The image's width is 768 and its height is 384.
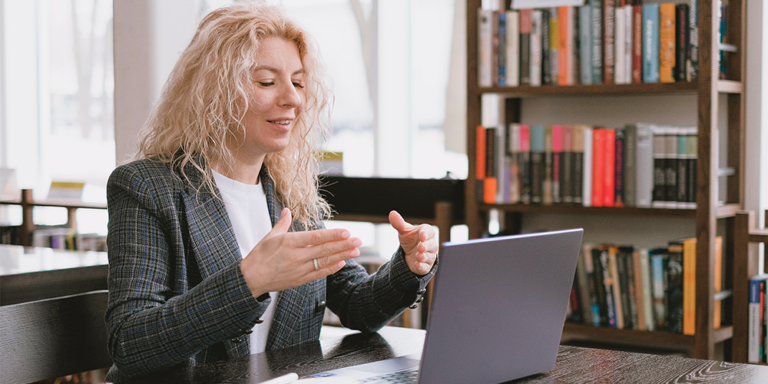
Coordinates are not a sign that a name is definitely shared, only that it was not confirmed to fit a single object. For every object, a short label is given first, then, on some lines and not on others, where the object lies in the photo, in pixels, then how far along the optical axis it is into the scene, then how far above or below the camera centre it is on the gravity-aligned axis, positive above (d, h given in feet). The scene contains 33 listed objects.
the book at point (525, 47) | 8.64 +1.21
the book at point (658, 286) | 8.16 -1.39
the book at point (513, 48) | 8.72 +1.20
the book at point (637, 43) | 8.03 +1.15
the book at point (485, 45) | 8.86 +1.26
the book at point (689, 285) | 7.96 -1.35
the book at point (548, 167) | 8.71 -0.14
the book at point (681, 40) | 7.80 +1.14
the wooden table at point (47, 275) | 6.06 -0.96
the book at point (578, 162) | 8.53 -0.08
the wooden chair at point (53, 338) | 3.98 -0.97
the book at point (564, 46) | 8.41 +1.18
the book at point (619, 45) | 8.12 +1.14
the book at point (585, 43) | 8.30 +1.19
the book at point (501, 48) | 8.79 +1.21
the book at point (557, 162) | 8.64 -0.08
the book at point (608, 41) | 8.19 +1.20
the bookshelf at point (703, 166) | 7.65 -0.13
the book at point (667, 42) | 7.85 +1.14
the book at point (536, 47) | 8.59 +1.19
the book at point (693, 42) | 7.73 +1.11
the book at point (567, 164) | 8.59 -0.11
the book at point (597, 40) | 8.25 +1.21
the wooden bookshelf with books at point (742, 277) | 7.94 -1.26
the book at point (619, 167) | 8.30 -0.14
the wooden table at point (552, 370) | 3.67 -1.06
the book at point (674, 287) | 8.06 -1.38
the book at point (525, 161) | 8.84 -0.07
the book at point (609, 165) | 8.33 -0.11
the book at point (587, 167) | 8.46 -0.14
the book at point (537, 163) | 8.77 -0.09
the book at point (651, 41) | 7.94 +1.15
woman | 3.82 -0.37
